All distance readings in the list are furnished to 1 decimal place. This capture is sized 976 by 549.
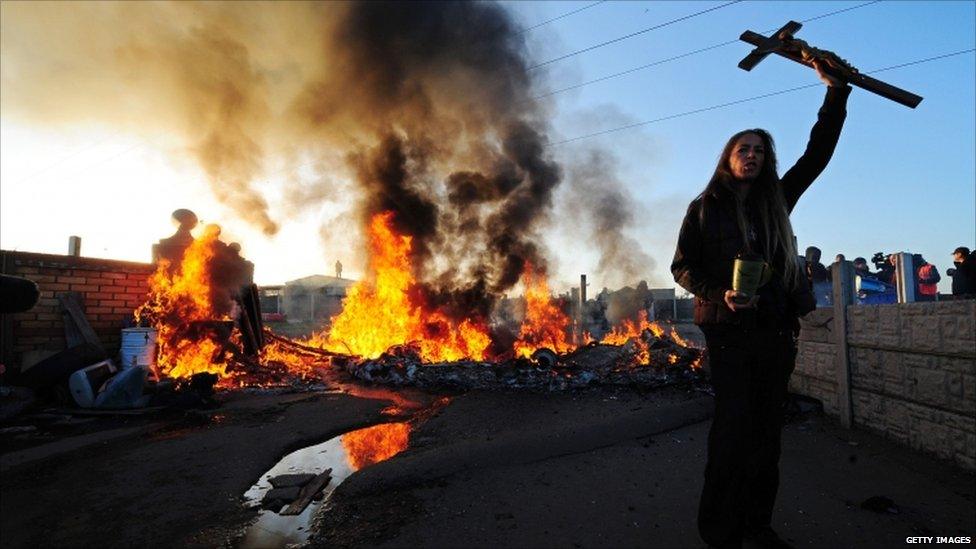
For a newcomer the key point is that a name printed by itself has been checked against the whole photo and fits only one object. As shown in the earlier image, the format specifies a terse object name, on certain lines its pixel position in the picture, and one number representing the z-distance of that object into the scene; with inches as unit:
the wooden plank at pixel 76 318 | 296.5
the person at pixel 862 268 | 364.5
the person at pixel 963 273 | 276.9
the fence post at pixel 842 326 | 201.6
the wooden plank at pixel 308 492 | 130.2
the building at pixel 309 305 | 1269.2
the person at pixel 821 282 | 304.7
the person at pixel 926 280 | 339.0
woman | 94.2
